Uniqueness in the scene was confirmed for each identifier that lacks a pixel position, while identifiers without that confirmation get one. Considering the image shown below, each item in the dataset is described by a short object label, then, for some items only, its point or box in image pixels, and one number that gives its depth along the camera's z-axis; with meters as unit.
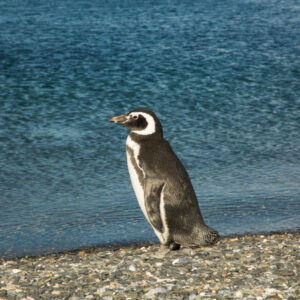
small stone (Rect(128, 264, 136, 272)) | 10.03
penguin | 10.73
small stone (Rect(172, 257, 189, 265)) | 10.25
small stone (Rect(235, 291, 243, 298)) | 8.78
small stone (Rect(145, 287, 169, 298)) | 8.95
